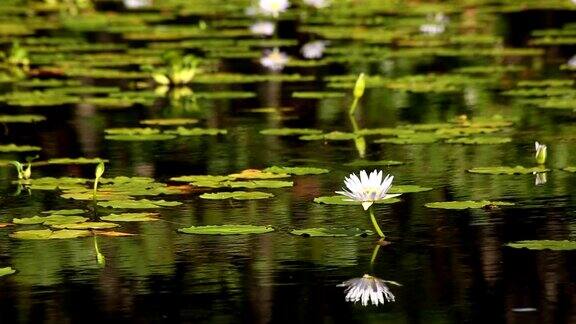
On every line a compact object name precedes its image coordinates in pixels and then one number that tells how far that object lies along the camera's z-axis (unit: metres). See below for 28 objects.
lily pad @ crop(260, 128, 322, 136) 15.17
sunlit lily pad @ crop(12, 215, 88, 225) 10.80
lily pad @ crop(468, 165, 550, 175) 12.55
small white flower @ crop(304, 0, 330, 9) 30.67
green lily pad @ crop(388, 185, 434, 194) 11.73
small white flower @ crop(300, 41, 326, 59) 22.55
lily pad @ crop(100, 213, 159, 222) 10.84
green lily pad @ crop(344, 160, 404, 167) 13.12
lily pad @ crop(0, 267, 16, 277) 9.25
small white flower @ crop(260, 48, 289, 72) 21.28
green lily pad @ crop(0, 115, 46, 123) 16.36
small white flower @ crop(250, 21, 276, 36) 26.40
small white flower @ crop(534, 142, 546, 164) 12.80
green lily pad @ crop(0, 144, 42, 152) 14.37
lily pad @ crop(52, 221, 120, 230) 10.60
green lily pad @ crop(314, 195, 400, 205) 11.35
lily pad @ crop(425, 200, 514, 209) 11.09
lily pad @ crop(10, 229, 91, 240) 10.32
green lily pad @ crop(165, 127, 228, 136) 15.21
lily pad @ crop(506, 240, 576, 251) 9.66
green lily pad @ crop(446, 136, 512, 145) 14.20
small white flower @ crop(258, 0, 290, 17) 26.36
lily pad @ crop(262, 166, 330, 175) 12.77
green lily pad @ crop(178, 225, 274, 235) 10.35
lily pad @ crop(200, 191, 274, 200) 11.63
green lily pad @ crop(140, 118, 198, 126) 16.03
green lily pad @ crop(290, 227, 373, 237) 10.19
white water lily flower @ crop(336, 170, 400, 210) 10.16
